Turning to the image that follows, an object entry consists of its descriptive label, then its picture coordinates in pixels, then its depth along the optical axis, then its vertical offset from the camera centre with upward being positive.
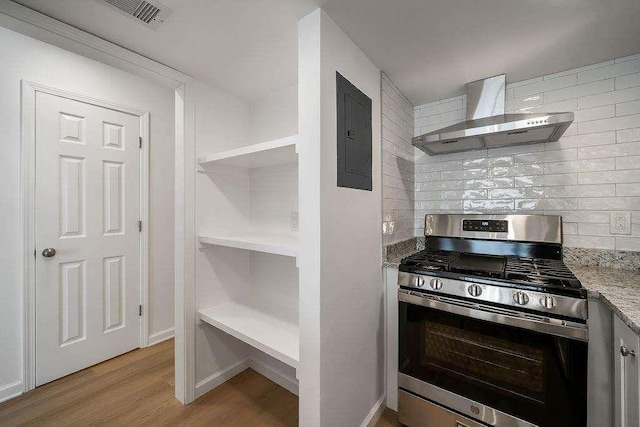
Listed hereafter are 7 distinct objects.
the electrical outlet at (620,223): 1.51 -0.06
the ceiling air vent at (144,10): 1.12 +0.90
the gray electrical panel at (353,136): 1.30 +0.41
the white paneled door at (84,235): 1.92 -0.17
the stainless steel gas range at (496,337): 1.11 -0.60
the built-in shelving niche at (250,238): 1.62 -0.16
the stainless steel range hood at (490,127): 1.34 +0.47
